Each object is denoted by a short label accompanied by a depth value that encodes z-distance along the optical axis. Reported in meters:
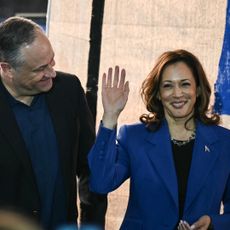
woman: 5.47
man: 5.46
